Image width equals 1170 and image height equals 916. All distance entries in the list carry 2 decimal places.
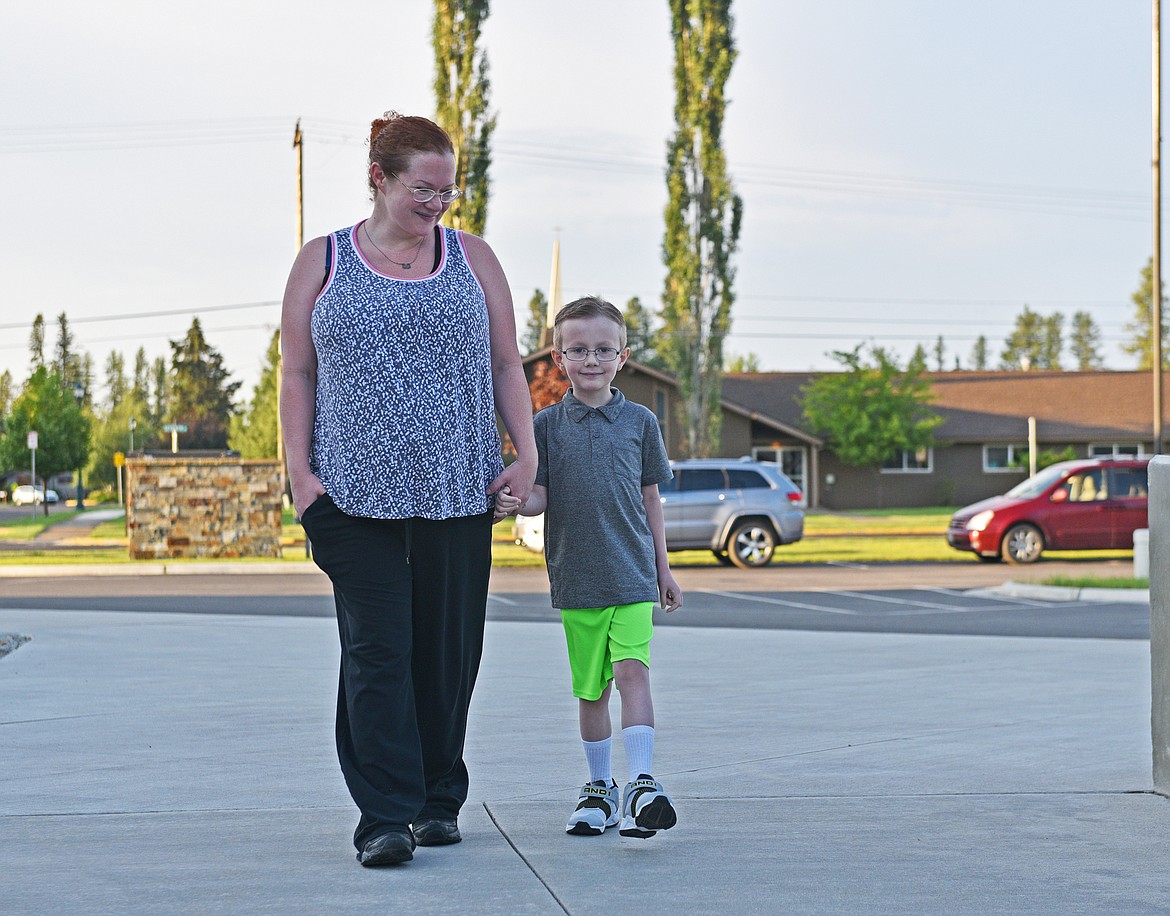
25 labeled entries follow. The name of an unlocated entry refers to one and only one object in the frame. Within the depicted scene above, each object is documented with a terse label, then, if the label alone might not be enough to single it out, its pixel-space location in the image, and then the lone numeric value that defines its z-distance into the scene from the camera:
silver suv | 23.08
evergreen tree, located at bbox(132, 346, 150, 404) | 185.88
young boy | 4.41
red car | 23.19
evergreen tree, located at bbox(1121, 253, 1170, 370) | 115.25
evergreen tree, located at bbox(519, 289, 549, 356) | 107.74
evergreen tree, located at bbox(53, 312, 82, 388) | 161.10
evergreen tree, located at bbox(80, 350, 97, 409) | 166.62
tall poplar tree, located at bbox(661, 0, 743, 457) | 39.06
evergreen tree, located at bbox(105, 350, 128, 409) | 190.12
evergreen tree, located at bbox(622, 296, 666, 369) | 119.09
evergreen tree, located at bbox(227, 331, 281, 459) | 61.09
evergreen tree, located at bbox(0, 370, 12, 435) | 183.75
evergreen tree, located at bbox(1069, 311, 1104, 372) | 155.50
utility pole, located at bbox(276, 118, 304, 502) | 29.28
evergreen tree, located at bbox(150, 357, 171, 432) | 154.18
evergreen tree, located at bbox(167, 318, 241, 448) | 105.11
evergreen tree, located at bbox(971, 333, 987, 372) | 165.50
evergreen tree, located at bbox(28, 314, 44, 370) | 159.00
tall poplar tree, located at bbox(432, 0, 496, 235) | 37.44
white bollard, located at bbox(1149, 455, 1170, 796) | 4.93
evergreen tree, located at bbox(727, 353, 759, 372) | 133.88
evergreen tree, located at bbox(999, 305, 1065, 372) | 146.12
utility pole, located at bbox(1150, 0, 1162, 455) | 20.75
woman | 4.07
